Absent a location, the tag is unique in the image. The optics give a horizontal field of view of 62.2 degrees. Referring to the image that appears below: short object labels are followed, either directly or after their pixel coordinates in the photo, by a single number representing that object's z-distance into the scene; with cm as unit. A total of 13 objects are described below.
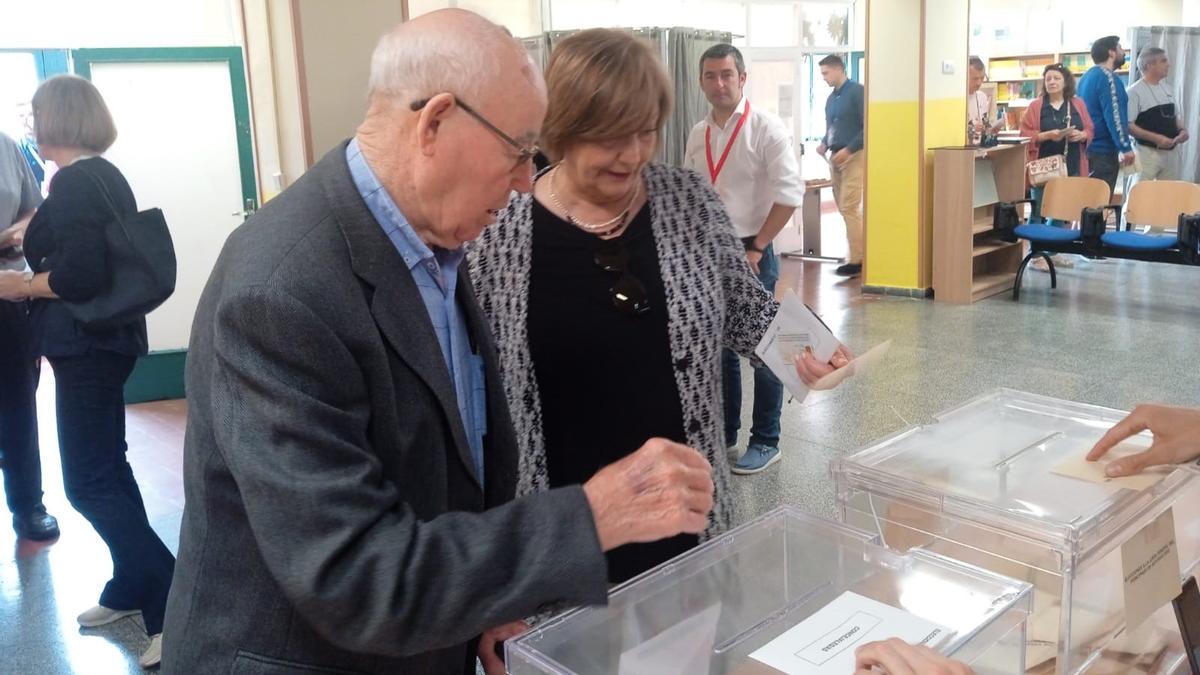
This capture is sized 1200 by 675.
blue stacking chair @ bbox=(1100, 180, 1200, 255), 679
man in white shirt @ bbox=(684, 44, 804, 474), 431
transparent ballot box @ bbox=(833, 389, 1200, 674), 123
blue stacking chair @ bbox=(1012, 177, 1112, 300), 716
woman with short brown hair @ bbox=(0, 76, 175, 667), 288
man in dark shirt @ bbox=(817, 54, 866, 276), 875
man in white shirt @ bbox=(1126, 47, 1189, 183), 943
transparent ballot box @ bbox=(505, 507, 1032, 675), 106
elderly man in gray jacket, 93
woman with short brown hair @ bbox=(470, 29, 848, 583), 174
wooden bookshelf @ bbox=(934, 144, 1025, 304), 732
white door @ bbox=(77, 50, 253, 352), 550
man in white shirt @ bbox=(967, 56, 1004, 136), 943
